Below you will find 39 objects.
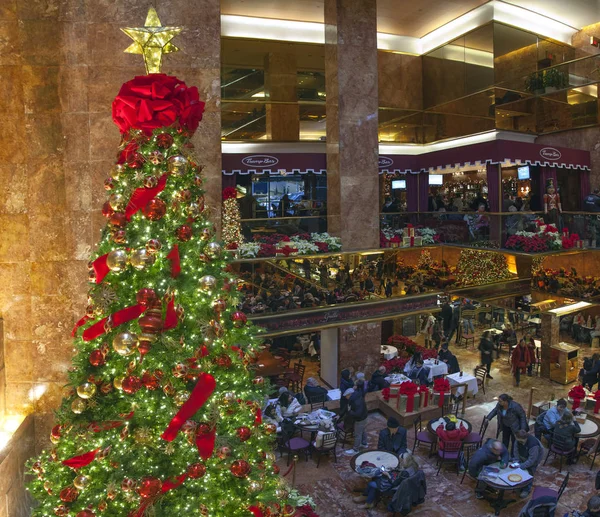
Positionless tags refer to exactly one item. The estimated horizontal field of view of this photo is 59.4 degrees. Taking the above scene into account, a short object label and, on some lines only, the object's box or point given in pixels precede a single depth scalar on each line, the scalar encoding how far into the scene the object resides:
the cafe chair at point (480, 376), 13.05
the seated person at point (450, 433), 9.42
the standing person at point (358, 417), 10.09
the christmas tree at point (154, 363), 4.06
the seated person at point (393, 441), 9.24
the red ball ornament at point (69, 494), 4.19
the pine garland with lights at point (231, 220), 12.66
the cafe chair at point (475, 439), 9.53
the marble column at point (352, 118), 13.60
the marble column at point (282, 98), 18.92
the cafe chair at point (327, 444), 9.58
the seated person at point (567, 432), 9.25
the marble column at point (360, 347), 13.65
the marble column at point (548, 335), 13.92
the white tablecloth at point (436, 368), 12.87
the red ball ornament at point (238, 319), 4.76
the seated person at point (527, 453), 8.45
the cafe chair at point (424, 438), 9.83
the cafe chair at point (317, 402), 11.23
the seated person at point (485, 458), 8.48
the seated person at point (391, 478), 8.12
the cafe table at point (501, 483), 7.90
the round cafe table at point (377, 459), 8.72
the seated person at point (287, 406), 10.43
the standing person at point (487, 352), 13.84
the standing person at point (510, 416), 9.55
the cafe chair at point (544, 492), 7.16
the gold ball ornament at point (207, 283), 4.25
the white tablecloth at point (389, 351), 14.41
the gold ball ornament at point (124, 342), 3.93
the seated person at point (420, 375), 12.26
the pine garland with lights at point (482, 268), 16.93
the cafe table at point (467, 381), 12.31
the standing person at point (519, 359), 13.59
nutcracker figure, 17.77
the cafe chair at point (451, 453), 9.32
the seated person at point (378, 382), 12.55
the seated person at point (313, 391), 11.31
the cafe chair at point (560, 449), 9.27
